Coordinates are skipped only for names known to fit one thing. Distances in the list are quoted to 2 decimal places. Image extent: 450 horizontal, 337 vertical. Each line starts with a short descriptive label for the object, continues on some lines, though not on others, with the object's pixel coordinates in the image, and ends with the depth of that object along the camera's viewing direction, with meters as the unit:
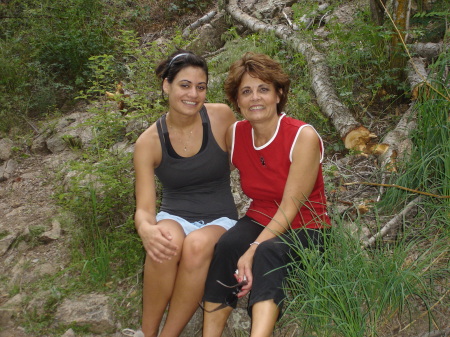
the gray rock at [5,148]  5.53
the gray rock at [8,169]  5.18
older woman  2.32
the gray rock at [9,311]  3.13
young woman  2.53
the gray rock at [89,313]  3.04
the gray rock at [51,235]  3.87
